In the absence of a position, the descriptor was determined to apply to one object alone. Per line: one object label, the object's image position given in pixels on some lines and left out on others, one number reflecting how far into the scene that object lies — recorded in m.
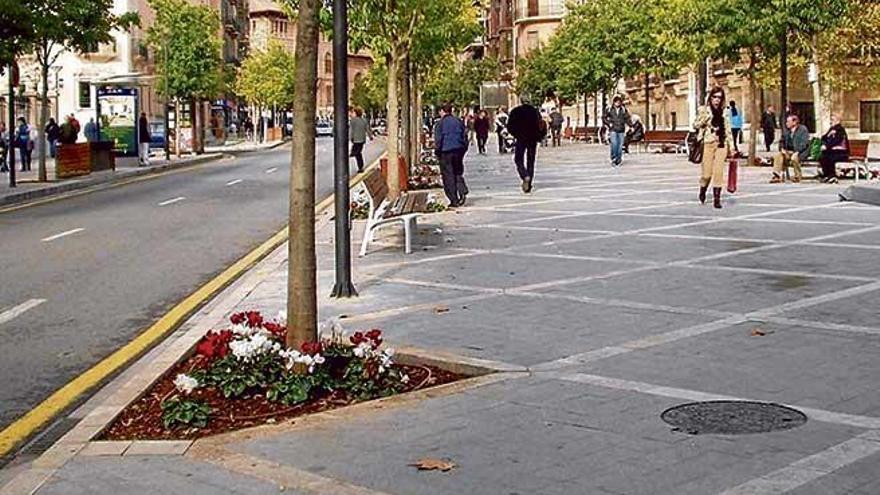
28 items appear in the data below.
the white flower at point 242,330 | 7.71
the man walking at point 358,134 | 34.50
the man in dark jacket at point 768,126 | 44.94
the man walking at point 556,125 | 61.65
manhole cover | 6.39
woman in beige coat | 19.70
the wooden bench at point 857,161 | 26.58
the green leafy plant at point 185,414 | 6.73
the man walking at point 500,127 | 50.45
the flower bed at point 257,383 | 6.84
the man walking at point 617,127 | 36.16
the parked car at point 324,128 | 96.71
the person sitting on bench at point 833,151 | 25.33
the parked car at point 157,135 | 55.06
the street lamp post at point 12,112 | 28.97
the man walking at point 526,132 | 24.27
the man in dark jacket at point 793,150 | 26.47
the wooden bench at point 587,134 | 68.12
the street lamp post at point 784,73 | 30.31
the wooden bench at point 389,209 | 14.29
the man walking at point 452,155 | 21.00
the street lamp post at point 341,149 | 10.62
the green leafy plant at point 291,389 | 7.09
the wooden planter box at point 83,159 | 34.00
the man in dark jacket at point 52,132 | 39.34
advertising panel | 42.59
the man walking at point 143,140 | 42.69
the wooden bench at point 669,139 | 47.09
